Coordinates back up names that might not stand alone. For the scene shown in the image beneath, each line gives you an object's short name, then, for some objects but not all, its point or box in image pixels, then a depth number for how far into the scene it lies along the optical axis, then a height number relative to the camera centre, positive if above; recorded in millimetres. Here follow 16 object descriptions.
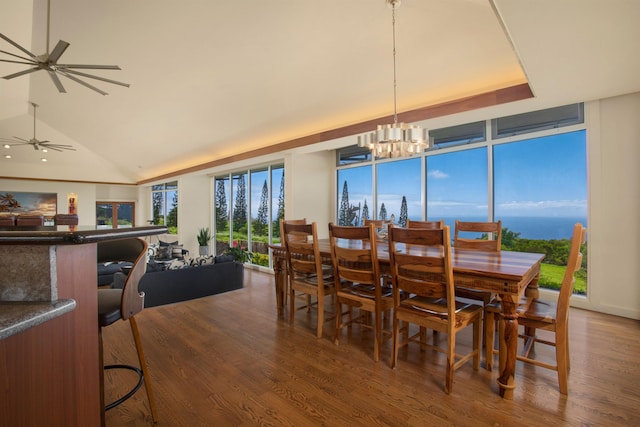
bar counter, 774 -323
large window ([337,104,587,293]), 3779 +498
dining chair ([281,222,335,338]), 2848 -531
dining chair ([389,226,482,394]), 1954 -534
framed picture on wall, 8742 +438
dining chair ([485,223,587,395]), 1892 -679
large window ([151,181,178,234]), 9500 +434
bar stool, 1368 -408
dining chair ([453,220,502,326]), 2952 -270
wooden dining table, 1870 -437
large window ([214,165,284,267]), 6641 +161
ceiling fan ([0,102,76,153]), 5844 +1889
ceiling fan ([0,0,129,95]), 2492 +1334
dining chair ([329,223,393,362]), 2393 -508
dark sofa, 3821 -890
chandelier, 2664 +682
